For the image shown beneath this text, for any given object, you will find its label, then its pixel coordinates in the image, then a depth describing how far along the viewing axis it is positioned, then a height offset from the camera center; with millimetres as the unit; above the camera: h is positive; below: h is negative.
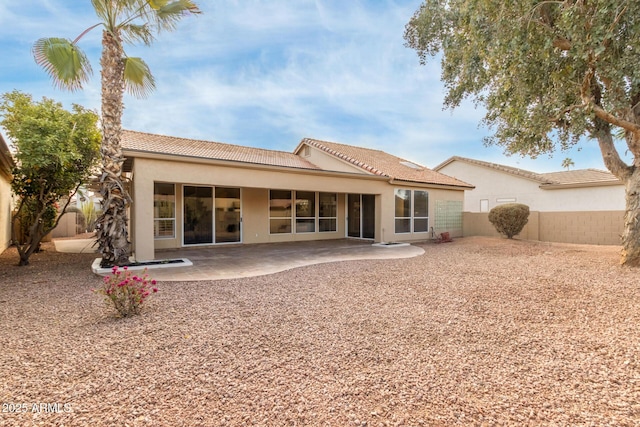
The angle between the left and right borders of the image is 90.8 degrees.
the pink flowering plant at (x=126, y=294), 4809 -1244
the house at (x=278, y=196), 9422 +744
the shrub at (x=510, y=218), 14500 -217
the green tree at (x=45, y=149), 7906 +1698
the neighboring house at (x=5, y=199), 9698 +542
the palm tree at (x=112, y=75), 8016 +3606
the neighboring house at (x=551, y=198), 15305 +940
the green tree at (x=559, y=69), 6770 +3622
